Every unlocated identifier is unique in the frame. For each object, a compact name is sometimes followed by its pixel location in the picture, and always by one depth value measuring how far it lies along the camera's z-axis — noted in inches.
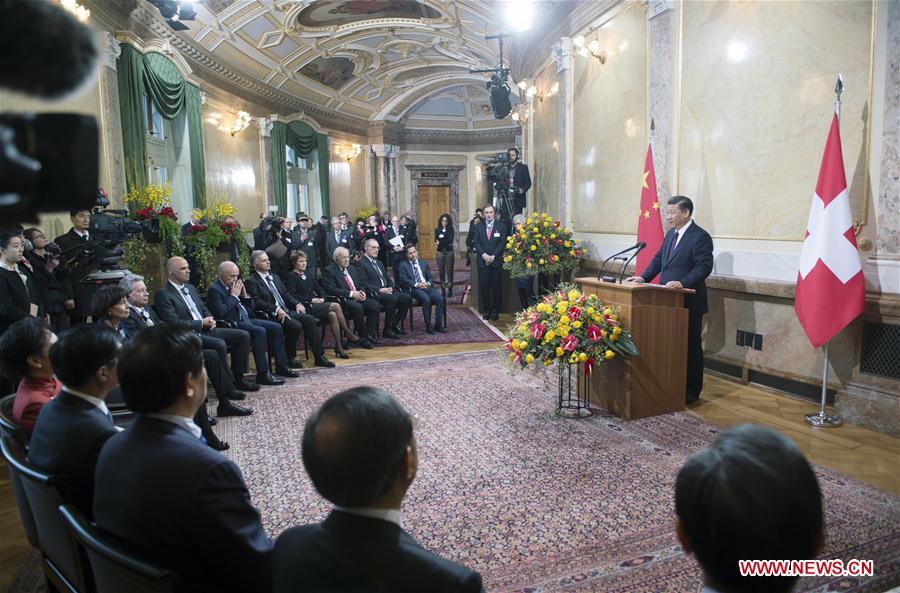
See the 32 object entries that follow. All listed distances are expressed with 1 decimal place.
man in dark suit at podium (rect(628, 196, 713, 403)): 171.2
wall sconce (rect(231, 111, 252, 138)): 435.5
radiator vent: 147.5
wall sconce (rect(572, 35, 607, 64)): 259.9
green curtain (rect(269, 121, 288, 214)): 493.5
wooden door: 764.6
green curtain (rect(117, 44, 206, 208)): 286.8
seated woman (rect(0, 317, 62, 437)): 93.1
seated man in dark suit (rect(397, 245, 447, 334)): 291.7
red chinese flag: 214.7
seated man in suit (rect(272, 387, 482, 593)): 39.1
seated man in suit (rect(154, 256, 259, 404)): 177.9
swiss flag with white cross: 146.9
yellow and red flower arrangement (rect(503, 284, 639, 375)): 149.3
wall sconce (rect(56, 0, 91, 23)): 207.5
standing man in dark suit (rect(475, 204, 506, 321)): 331.9
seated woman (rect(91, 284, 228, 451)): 143.5
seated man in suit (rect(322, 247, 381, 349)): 264.2
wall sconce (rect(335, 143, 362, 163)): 642.2
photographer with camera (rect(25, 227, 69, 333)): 181.2
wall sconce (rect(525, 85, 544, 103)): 353.6
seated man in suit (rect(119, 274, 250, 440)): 156.5
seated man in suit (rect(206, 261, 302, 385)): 197.5
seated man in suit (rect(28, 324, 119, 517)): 66.6
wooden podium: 157.2
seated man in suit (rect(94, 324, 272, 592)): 51.7
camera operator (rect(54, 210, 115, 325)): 193.2
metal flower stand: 163.0
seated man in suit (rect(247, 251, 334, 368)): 220.7
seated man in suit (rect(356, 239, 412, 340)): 279.4
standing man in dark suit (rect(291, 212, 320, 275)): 395.2
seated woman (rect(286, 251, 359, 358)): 246.2
